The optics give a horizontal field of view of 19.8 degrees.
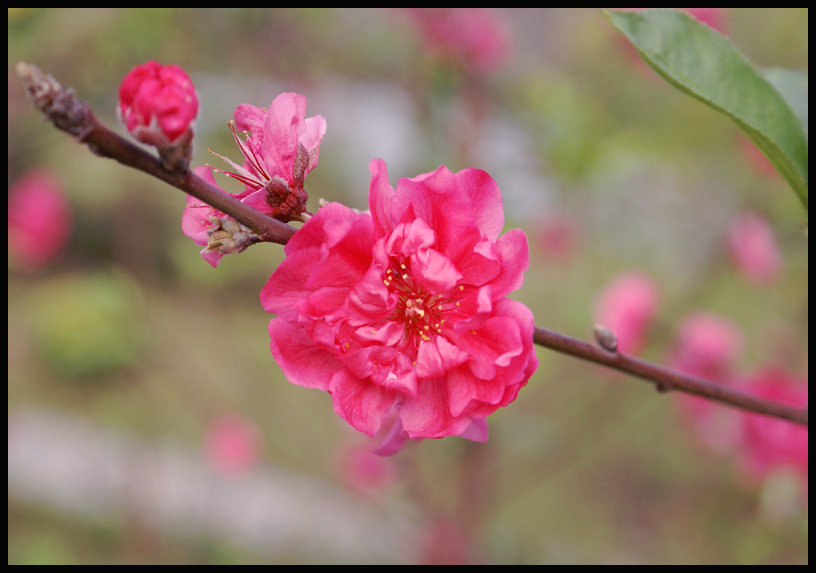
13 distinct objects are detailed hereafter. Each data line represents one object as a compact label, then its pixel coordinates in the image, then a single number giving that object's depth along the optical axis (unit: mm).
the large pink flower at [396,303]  337
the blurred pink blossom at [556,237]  1053
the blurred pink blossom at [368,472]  915
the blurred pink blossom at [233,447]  1075
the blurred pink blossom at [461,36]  827
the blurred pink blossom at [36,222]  998
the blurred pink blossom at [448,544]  804
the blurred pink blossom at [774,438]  587
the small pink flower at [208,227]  332
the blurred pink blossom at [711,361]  666
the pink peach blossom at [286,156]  340
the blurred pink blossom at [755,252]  811
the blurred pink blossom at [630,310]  735
